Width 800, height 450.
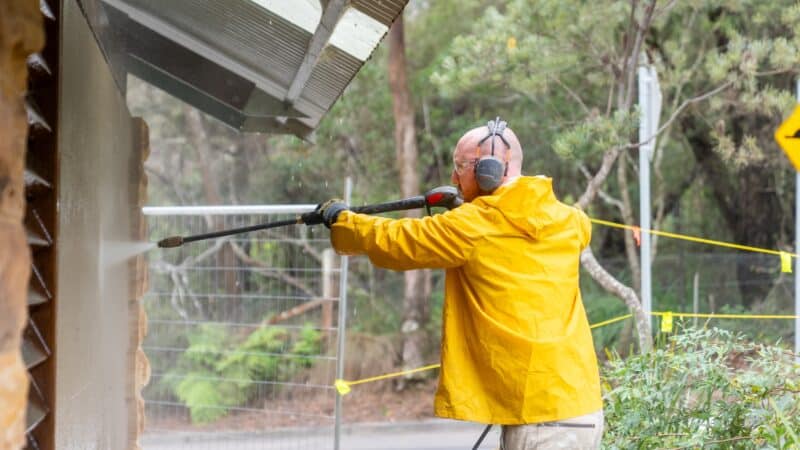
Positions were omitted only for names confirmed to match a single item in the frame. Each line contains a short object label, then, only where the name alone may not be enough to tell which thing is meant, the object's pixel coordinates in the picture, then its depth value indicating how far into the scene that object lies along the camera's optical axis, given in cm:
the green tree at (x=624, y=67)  1025
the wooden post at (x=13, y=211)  200
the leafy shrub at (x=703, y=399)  475
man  364
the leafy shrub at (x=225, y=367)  877
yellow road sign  591
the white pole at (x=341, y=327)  730
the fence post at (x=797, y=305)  919
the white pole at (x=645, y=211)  880
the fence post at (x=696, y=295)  1429
